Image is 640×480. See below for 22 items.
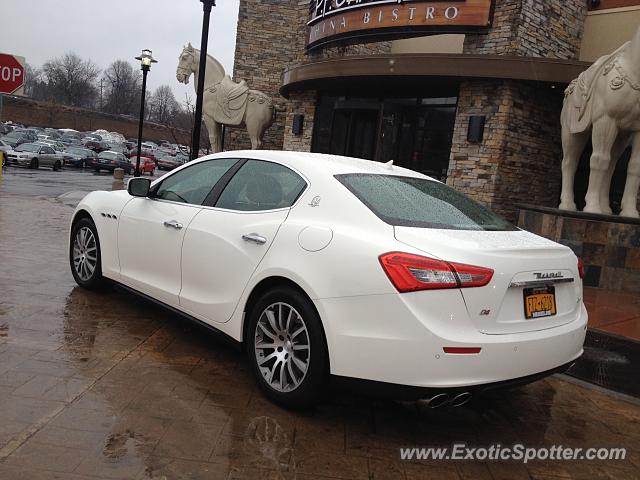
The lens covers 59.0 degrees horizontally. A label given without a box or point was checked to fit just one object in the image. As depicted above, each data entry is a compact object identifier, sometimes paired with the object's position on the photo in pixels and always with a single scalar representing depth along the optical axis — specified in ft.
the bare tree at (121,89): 357.30
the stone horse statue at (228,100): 53.67
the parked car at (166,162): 161.68
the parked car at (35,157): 99.50
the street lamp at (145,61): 66.95
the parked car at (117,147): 177.10
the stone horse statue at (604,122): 27.12
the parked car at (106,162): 117.29
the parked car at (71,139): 181.80
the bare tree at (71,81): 340.59
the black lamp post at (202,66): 35.96
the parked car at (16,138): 127.85
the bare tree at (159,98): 369.40
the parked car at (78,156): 118.00
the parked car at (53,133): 204.32
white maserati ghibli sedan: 9.50
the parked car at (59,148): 111.24
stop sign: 28.86
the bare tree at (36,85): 371.15
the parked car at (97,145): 169.15
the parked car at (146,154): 155.94
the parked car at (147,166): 132.46
